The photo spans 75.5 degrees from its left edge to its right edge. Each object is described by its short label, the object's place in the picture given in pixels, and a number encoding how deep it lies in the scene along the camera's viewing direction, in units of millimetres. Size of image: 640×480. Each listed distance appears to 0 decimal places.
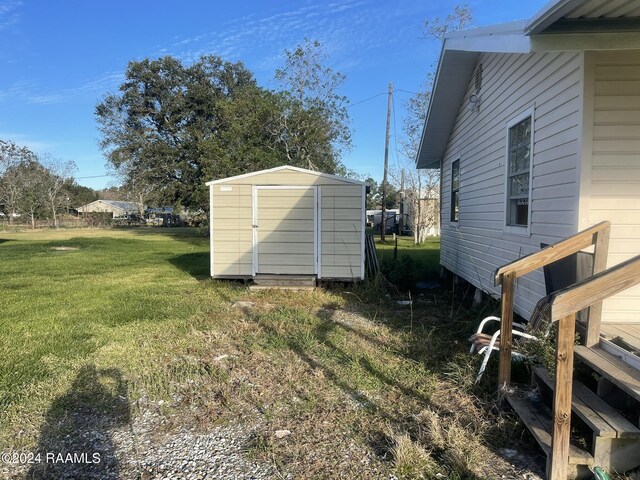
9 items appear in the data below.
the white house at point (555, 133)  2883
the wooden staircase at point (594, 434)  2053
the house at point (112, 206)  69019
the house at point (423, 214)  20250
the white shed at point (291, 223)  7621
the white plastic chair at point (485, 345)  3092
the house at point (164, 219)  47659
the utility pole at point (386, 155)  19578
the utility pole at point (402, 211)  28322
